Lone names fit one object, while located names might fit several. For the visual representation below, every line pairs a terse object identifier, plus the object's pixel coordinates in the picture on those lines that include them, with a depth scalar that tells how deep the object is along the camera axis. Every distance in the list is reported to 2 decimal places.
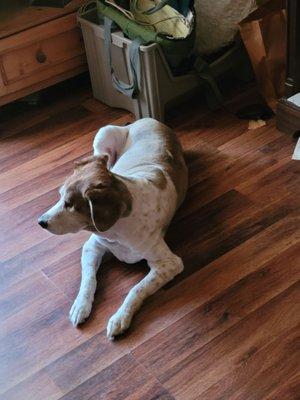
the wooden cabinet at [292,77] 2.31
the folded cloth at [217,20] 2.65
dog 1.74
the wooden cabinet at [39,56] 2.80
